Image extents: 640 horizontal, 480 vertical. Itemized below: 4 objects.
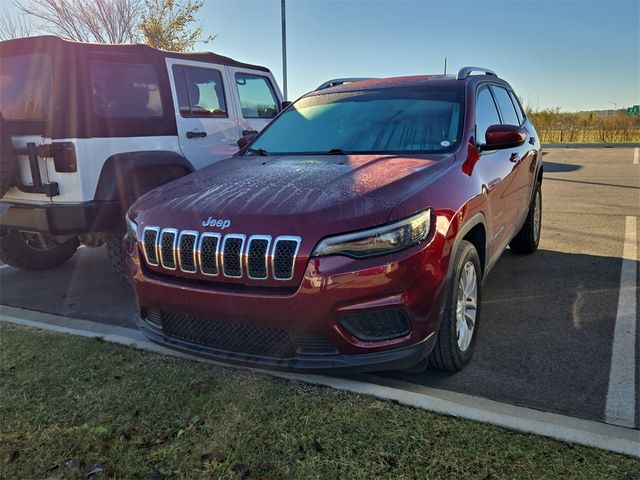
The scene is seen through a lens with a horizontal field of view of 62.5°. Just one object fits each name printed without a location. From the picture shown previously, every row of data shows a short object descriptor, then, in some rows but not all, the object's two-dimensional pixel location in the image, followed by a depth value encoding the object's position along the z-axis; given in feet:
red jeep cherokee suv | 8.08
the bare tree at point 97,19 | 53.72
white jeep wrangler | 13.73
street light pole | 53.01
